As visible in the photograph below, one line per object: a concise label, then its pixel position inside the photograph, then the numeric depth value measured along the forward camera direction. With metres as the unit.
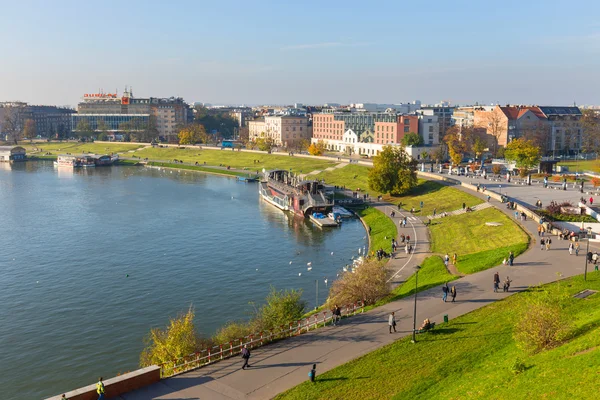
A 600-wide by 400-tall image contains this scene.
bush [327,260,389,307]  32.03
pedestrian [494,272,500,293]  30.83
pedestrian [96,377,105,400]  20.39
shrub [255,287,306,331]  28.23
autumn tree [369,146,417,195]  74.81
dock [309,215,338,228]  64.44
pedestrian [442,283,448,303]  30.03
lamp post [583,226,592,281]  31.08
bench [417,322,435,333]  26.08
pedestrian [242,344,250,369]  23.27
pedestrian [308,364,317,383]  21.78
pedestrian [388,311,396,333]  26.31
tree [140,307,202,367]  25.32
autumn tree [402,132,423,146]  103.00
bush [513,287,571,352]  20.59
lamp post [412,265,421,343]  24.77
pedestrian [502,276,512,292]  30.69
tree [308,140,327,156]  122.69
